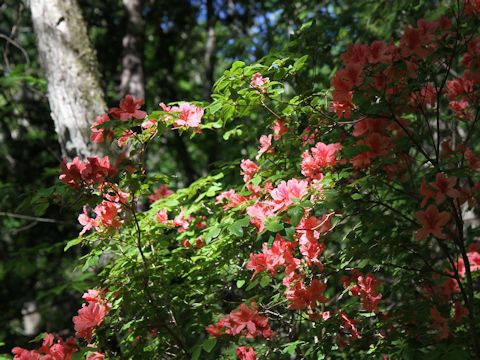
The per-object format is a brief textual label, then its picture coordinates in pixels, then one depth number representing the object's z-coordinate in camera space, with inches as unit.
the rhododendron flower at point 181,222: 92.9
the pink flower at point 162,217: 91.0
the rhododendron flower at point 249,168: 91.0
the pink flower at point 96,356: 71.8
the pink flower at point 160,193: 111.7
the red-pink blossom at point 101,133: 70.7
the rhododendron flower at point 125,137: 74.5
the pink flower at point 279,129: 82.7
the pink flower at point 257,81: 74.3
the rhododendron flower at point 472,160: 79.3
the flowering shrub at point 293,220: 67.4
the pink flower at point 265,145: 85.1
